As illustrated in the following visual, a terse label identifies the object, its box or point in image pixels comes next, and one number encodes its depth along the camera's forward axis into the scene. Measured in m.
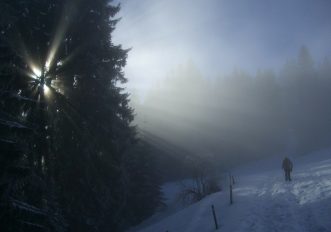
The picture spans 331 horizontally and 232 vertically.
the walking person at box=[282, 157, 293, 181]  26.62
